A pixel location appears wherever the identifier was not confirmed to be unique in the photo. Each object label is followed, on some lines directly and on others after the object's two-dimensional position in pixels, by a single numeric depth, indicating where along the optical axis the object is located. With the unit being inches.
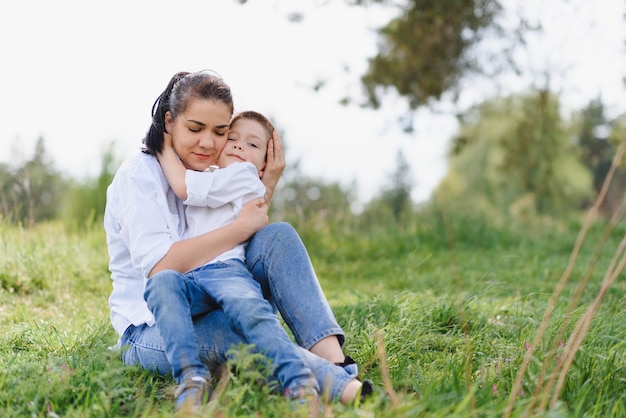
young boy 84.1
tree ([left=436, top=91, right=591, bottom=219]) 365.4
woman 94.0
